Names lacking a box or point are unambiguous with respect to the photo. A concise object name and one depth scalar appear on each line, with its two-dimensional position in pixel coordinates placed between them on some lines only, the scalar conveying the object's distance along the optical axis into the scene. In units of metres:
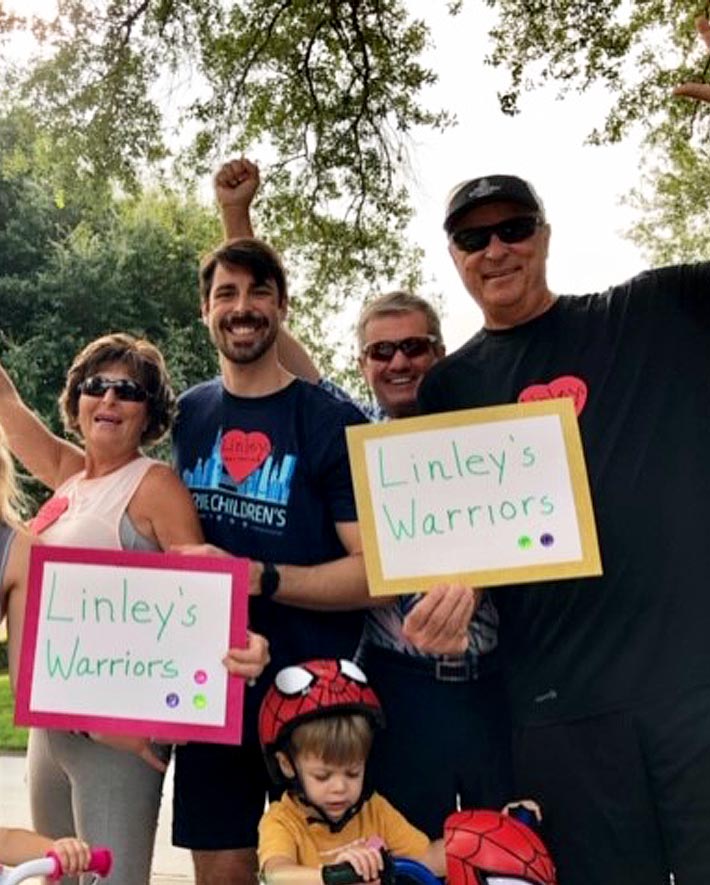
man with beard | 2.92
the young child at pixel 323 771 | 2.52
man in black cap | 2.44
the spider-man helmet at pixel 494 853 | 2.19
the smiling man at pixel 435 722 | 2.90
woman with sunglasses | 2.75
